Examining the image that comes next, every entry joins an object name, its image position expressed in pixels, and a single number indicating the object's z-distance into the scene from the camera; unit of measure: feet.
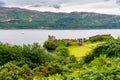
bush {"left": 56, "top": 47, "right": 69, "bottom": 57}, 143.79
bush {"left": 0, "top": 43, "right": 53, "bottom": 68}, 99.56
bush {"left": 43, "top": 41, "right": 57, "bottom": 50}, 204.96
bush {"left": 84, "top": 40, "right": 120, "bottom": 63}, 67.91
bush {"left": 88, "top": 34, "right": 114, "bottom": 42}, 198.05
